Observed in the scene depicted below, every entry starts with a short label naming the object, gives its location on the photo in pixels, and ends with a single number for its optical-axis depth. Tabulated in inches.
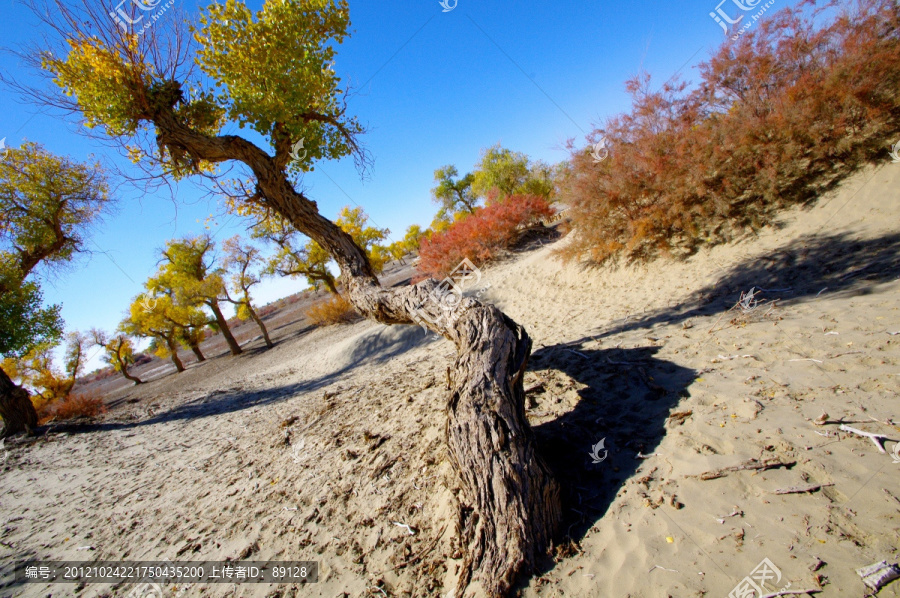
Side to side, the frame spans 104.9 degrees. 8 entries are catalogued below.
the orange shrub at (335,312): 736.3
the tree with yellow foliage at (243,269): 738.8
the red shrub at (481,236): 611.2
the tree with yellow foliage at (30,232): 331.3
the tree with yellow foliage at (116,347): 794.2
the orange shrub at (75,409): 452.5
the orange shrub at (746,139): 253.4
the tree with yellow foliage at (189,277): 754.8
